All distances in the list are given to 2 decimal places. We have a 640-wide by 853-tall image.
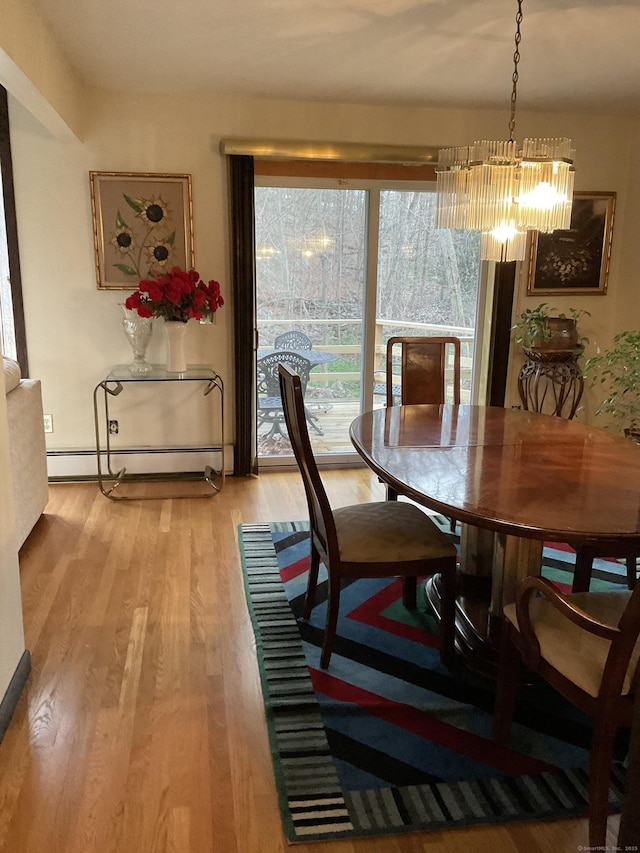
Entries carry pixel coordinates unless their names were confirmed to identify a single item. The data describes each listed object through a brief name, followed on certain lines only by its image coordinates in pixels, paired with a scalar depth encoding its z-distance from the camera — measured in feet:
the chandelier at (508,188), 7.70
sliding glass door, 14.28
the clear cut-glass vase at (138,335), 13.02
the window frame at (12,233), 12.50
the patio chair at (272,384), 14.83
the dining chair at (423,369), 11.25
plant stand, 14.47
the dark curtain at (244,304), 13.21
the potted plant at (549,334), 14.25
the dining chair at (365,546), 7.24
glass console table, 12.87
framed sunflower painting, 13.07
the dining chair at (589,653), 4.83
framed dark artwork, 14.80
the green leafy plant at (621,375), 13.08
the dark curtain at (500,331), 14.62
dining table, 5.70
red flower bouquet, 12.24
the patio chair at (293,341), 14.80
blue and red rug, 5.62
